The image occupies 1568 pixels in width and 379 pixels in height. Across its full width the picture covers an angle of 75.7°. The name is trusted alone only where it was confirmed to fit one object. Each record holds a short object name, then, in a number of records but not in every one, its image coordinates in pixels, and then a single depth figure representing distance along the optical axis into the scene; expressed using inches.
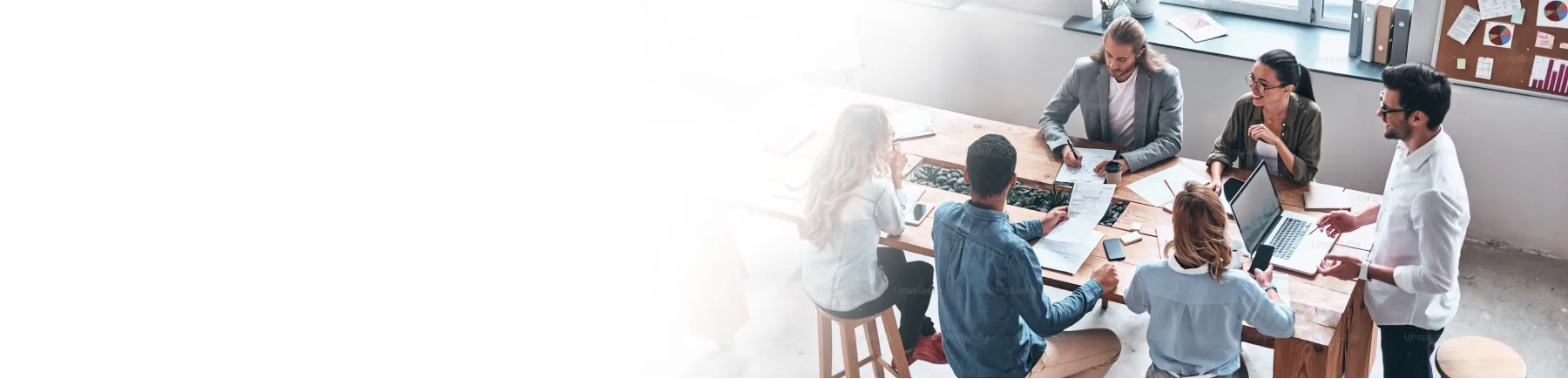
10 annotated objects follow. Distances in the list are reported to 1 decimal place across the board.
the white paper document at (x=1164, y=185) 123.8
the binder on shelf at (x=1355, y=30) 151.6
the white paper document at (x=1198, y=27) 170.2
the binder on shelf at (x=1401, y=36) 145.1
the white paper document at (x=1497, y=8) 132.0
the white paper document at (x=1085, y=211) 117.0
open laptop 107.0
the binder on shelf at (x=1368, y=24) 147.9
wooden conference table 98.2
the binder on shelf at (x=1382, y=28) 146.3
